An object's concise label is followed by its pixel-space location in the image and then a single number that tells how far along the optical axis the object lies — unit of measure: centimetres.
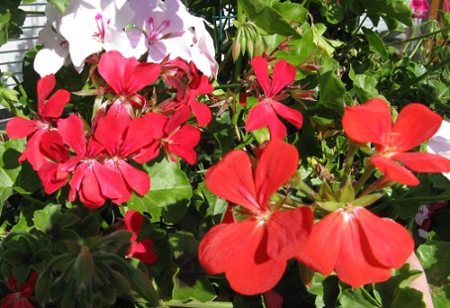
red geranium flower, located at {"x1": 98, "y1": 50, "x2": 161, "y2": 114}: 21
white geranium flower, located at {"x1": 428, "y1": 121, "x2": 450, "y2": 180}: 25
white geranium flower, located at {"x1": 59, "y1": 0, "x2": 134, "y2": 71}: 22
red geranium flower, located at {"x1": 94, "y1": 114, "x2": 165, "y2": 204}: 19
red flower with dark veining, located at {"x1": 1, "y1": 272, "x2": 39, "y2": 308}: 21
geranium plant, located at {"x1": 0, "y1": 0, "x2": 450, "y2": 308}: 14
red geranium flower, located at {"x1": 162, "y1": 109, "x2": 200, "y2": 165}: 22
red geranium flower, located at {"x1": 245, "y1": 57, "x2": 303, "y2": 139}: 23
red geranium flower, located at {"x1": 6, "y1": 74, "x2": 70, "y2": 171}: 21
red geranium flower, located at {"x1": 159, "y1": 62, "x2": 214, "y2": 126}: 22
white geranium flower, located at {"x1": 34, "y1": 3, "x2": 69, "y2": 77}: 23
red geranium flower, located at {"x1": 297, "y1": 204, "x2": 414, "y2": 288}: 14
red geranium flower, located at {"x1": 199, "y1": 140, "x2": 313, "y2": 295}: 14
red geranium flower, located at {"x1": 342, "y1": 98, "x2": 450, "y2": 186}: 15
